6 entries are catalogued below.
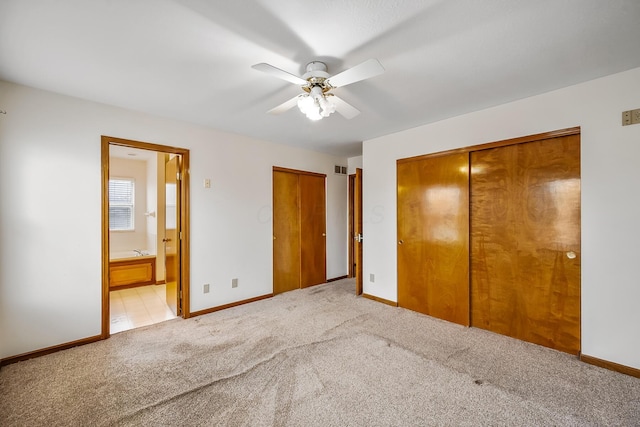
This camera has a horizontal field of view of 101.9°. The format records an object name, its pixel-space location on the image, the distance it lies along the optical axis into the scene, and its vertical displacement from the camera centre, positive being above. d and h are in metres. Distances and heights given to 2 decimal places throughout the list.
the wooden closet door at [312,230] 4.50 -0.30
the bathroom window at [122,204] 5.18 +0.18
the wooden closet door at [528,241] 2.34 -0.28
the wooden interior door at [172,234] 3.27 -0.28
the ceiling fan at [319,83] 1.63 +0.89
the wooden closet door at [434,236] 3.03 -0.29
